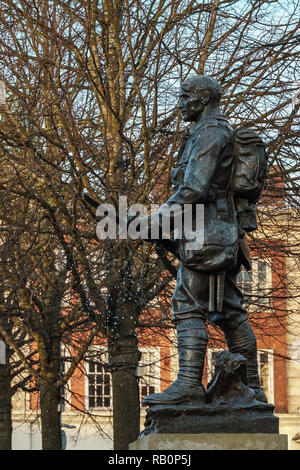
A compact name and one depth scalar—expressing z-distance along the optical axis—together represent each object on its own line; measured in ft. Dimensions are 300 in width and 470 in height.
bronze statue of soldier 41.48
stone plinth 38.13
